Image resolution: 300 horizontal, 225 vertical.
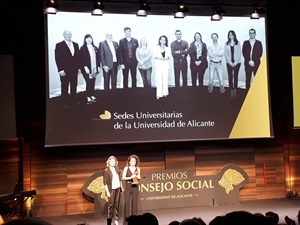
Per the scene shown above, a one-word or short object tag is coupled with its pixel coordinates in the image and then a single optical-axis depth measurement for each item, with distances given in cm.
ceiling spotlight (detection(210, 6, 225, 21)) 866
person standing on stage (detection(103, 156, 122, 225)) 691
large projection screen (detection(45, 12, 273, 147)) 824
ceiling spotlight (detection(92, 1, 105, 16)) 812
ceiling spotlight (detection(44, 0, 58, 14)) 779
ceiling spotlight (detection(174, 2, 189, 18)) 844
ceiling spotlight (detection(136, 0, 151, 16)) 829
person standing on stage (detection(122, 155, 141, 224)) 697
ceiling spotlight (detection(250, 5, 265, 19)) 888
